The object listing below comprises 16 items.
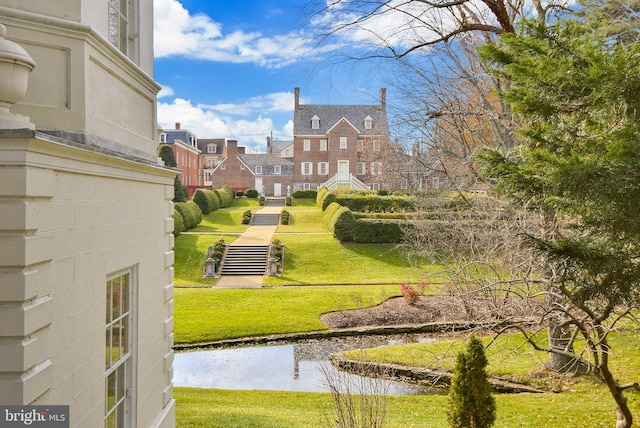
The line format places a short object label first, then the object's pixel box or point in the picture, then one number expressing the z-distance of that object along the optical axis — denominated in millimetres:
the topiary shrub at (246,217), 33375
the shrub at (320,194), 37000
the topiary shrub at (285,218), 32650
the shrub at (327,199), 33875
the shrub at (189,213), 28245
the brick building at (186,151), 51062
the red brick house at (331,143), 48844
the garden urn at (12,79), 2824
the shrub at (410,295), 17547
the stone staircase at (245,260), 22900
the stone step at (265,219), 33406
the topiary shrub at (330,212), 28875
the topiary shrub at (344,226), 25750
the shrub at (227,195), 39828
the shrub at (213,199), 35344
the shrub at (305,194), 44812
